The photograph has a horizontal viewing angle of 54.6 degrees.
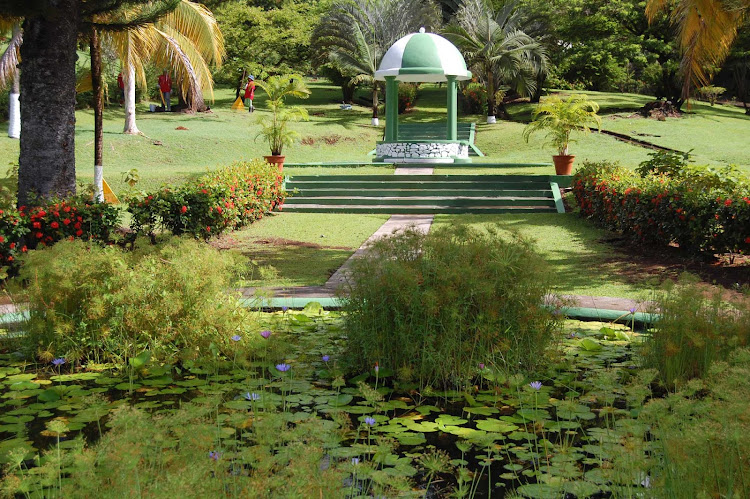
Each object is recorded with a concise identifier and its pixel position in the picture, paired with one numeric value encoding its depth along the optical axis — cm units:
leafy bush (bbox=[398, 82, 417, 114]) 3441
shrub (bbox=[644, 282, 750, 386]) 424
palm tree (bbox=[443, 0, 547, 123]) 2914
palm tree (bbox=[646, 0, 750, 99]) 1080
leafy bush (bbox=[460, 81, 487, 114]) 3177
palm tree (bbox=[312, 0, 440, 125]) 3131
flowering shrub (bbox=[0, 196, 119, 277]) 786
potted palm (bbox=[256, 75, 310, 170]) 1602
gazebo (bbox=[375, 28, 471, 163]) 2142
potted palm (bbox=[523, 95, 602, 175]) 1570
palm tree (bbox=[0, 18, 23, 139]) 1825
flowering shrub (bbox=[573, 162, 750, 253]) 836
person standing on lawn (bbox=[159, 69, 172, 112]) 2981
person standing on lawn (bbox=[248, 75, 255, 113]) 2980
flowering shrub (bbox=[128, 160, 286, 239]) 1012
